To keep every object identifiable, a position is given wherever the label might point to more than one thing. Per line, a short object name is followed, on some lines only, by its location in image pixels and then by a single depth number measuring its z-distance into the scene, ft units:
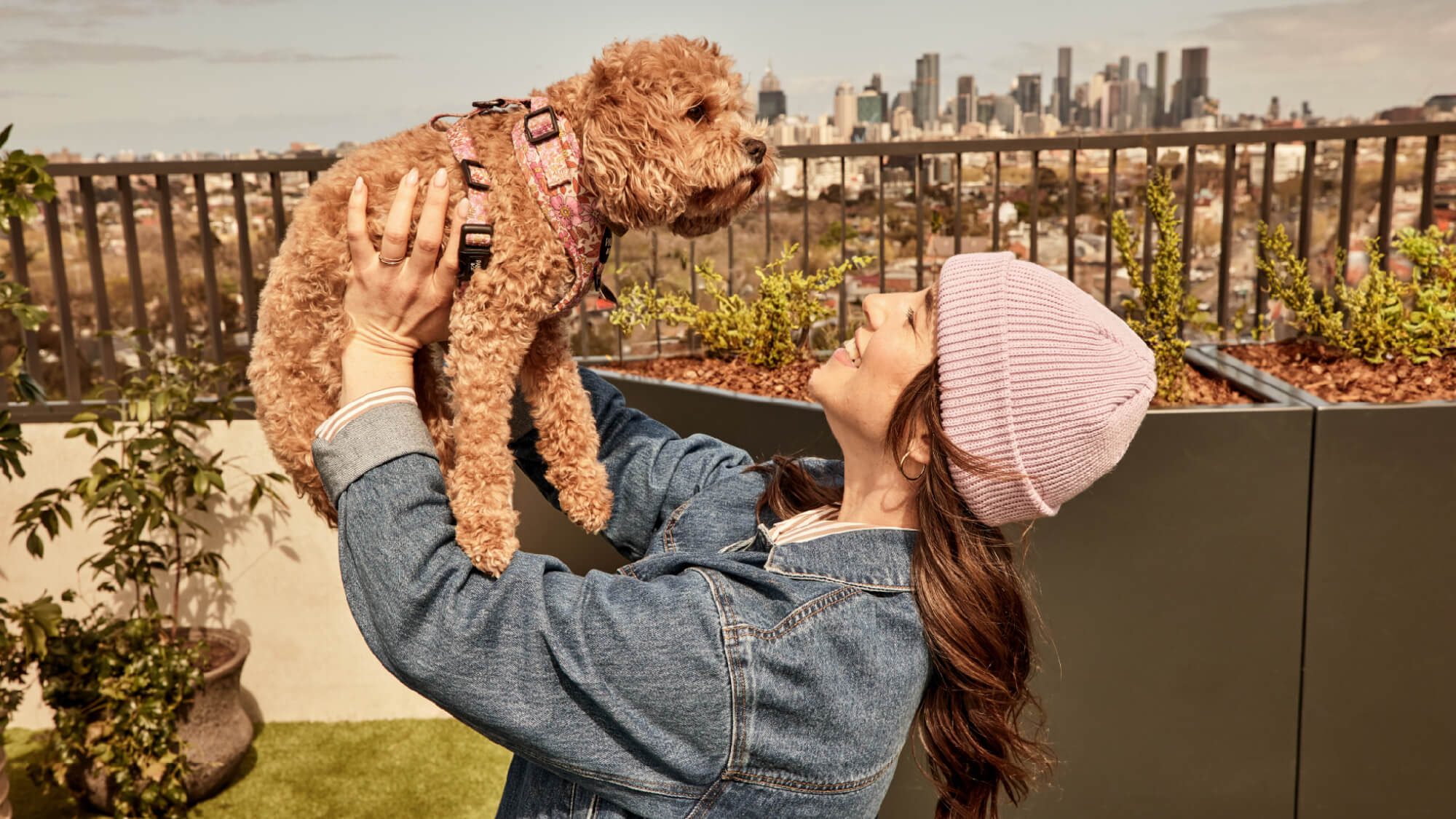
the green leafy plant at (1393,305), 9.15
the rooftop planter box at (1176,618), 7.95
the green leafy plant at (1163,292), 9.20
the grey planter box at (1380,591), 7.88
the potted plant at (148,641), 10.16
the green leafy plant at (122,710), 10.13
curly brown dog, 3.88
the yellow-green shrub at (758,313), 10.59
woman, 3.38
